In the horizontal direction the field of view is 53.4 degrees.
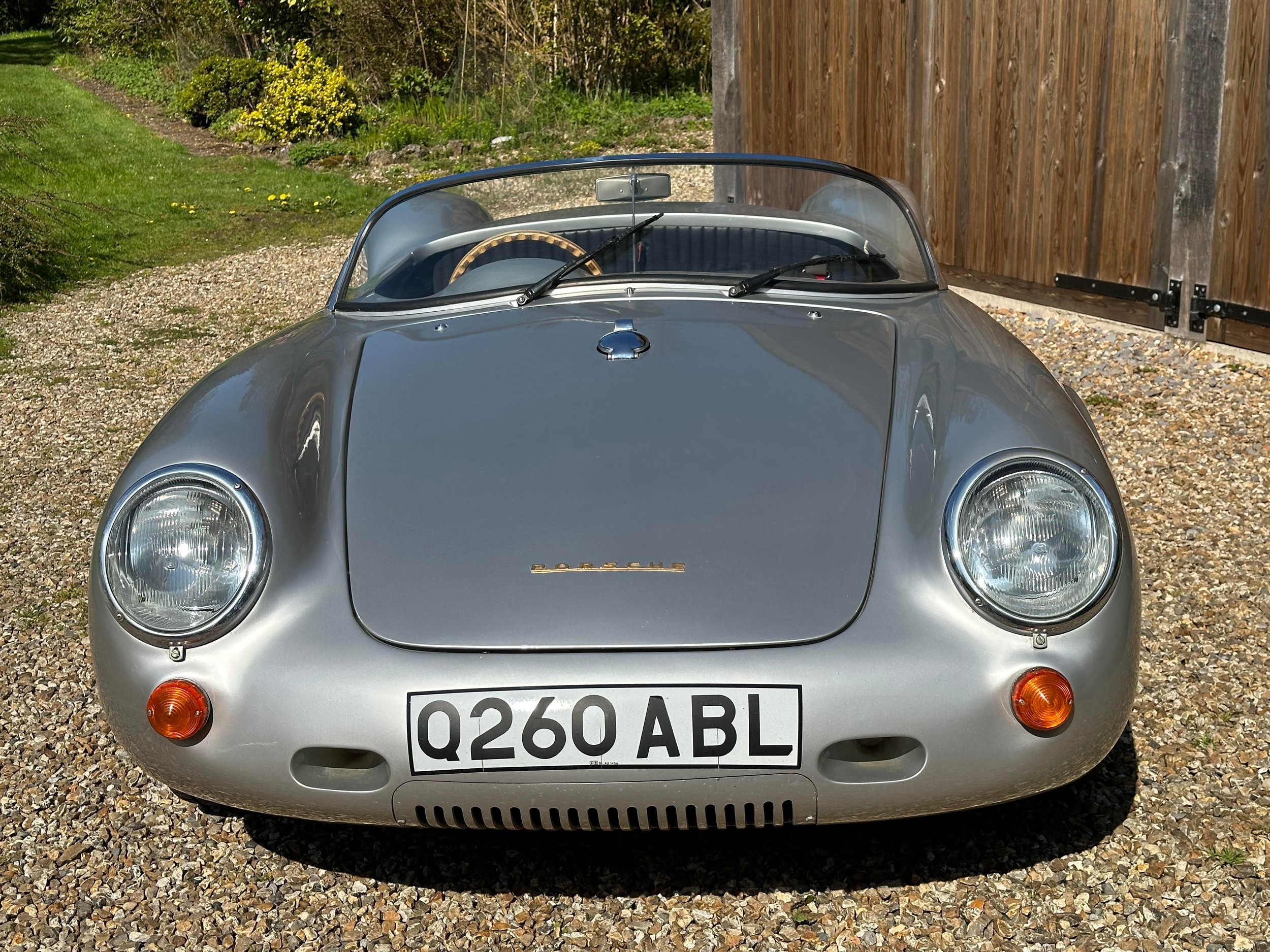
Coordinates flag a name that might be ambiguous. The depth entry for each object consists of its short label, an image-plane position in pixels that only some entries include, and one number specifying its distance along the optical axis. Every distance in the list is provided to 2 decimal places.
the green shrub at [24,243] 8.52
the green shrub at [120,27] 25.53
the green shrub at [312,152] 14.04
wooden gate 5.68
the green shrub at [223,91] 17.44
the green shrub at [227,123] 16.39
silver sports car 2.00
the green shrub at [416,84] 15.87
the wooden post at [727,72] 9.24
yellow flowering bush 15.06
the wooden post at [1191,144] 5.69
